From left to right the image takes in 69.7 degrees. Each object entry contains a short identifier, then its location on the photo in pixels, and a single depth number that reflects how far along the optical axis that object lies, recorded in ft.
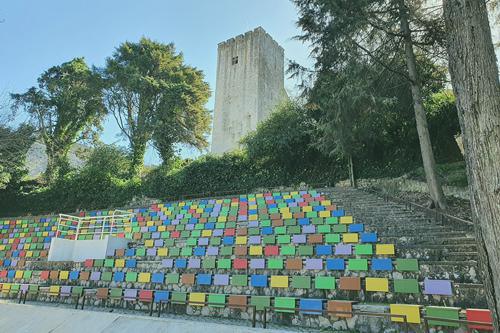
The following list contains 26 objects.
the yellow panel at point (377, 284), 18.61
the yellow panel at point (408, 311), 15.85
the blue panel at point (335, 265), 21.11
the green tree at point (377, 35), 32.32
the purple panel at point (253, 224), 33.04
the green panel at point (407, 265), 18.89
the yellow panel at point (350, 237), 23.89
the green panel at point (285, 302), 19.14
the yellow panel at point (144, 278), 25.95
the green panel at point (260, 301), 19.85
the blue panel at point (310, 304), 18.54
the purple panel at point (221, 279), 23.13
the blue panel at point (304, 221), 30.99
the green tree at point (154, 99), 73.56
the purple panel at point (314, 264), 21.88
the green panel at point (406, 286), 17.83
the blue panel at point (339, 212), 31.57
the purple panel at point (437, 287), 16.99
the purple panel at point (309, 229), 28.76
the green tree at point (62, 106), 76.13
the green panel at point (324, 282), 19.97
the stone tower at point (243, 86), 90.02
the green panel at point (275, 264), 23.03
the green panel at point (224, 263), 24.69
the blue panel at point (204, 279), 23.56
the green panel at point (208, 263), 25.20
